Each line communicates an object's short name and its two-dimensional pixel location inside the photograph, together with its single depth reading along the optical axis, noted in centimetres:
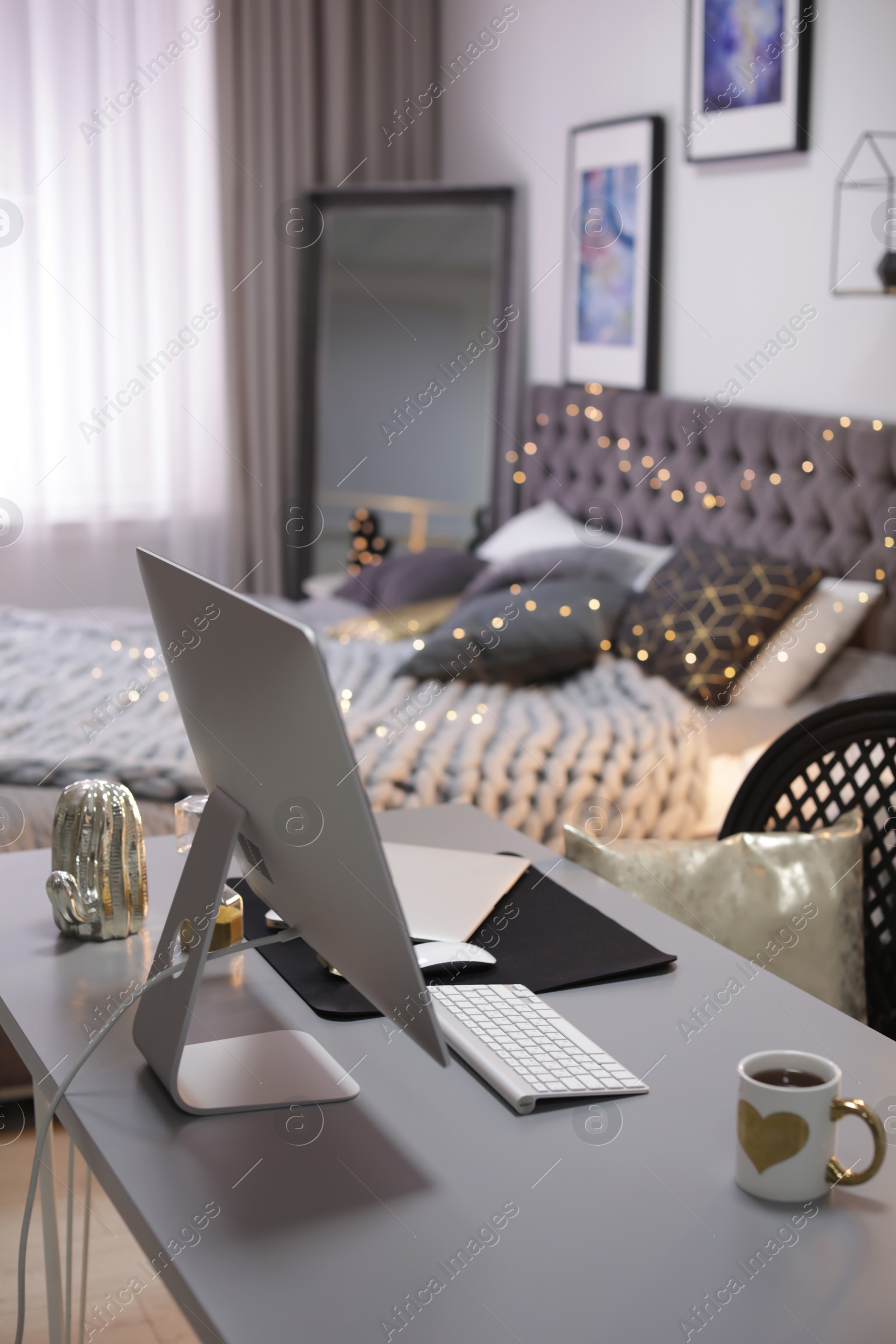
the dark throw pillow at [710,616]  289
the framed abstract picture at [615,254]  367
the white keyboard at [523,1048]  104
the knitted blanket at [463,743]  233
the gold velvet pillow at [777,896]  149
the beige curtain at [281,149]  451
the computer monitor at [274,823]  88
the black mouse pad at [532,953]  123
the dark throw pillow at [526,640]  289
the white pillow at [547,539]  347
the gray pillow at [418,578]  381
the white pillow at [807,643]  285
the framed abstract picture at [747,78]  305
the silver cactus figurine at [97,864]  132
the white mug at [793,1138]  90
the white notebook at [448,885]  137
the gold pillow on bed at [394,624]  355
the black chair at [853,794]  155
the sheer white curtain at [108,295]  424
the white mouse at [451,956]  126
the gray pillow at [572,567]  336
